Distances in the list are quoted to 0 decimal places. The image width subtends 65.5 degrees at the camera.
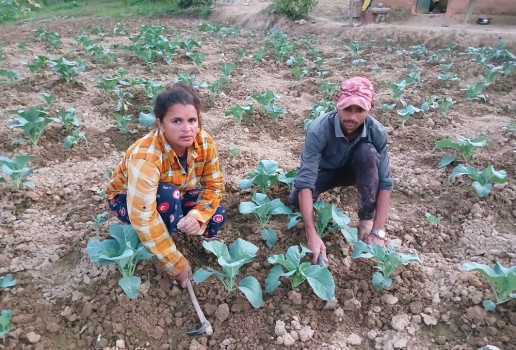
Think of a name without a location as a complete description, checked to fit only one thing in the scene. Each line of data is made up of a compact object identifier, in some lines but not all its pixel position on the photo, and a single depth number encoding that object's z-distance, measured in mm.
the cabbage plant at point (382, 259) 2291
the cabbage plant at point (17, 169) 3145
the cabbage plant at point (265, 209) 2686
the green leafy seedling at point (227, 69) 6384
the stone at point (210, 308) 2275
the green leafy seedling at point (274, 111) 4648
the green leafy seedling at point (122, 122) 4305
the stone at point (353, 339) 2120
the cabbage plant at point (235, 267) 2162
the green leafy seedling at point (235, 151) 3805
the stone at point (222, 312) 2223
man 2512
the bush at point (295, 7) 12789
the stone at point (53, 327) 2155
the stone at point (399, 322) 2156
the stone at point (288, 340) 2088
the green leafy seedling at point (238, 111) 4539
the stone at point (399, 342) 2068
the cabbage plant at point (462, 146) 3548
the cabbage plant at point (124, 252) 2160
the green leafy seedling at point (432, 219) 2867
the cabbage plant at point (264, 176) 3061
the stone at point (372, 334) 2143
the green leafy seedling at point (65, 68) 5488
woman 2119
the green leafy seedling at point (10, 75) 5324
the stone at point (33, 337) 2080
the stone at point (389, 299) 2287
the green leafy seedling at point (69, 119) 4164
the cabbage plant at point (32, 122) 3818
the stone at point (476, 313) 2139
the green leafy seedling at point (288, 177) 3102
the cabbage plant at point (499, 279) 2061
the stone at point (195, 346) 2074
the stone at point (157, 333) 2160
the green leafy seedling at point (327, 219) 2462
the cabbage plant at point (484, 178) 3037
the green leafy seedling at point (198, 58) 6957
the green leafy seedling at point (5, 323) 2031
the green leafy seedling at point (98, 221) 2797
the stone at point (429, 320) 2174
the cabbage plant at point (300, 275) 2127
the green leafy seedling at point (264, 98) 4785
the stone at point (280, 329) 2131
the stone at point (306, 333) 2113
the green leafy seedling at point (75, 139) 3996
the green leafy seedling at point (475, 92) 5233
